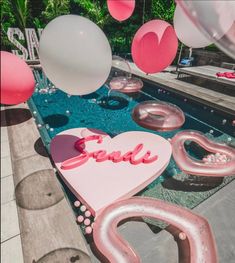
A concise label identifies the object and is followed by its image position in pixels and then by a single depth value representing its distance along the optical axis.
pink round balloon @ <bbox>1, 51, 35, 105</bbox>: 2.52
